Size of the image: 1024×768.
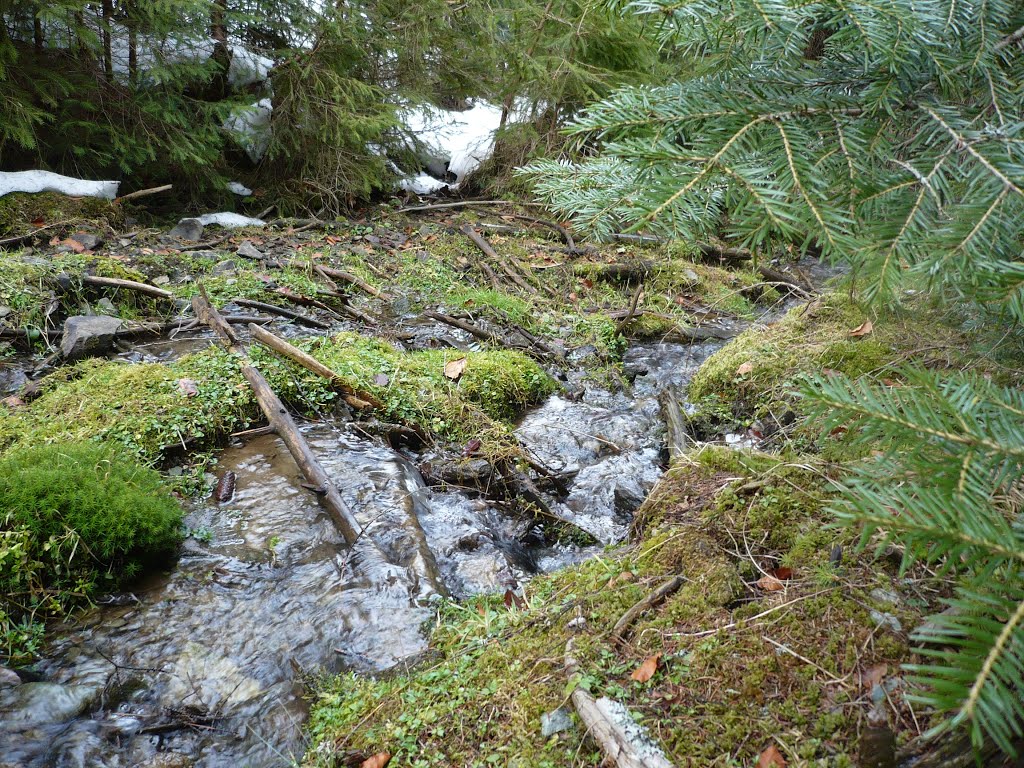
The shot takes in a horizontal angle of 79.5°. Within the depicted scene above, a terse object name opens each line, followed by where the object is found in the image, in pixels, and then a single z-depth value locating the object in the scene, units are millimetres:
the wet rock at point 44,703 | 2346
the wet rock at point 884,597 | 1859
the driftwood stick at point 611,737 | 1641
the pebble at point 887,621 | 1776
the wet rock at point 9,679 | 2443
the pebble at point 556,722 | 1863
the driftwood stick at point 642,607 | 2072
